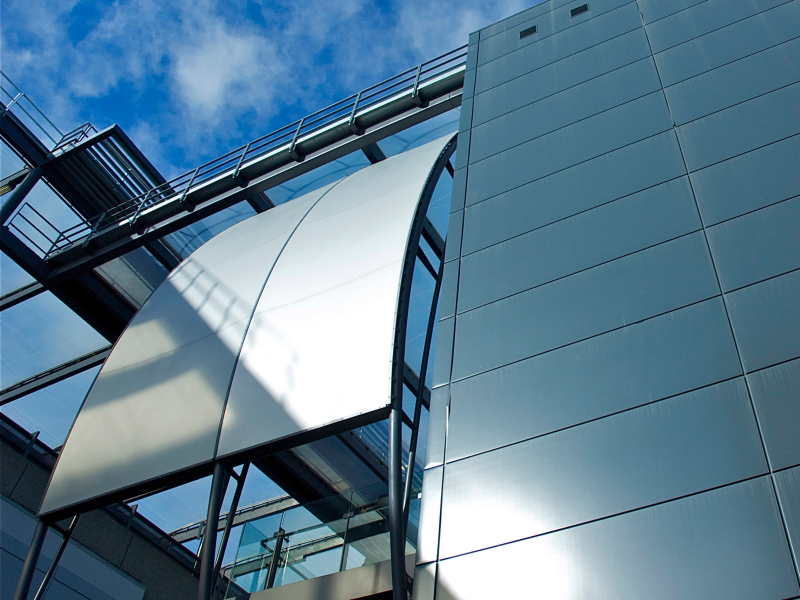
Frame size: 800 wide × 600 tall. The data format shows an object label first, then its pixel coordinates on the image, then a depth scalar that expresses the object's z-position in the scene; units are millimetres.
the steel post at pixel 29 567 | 10722
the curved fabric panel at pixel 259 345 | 10336
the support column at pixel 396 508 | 7543
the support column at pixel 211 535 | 8680
